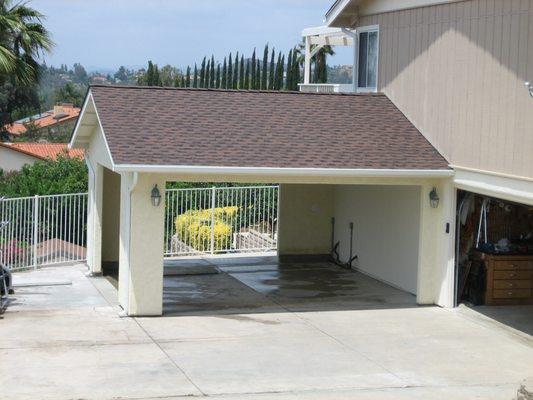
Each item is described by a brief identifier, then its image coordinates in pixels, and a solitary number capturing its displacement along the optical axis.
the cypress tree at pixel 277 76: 43.90
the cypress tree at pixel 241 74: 46.83
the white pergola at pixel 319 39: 23.66
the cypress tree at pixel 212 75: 49.09
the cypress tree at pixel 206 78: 49.53
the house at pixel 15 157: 44.66
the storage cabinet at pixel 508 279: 16.03
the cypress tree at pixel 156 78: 50.59
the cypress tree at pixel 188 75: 48.79
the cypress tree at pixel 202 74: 49.88
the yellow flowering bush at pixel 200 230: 21.80
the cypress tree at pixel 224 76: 48.28
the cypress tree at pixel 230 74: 47.78
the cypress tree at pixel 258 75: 45.17
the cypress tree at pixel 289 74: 43.56
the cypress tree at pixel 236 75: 47.12
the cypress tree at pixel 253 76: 45.09
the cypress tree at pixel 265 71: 44.37
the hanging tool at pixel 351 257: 20.25
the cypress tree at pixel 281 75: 44.00
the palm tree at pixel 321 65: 43.47
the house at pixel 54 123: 77.38
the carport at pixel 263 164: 14.67
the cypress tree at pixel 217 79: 48.83
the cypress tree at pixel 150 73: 50.25
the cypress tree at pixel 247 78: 46.09
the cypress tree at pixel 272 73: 44.31
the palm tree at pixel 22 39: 23.27
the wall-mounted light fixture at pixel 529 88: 12.37
